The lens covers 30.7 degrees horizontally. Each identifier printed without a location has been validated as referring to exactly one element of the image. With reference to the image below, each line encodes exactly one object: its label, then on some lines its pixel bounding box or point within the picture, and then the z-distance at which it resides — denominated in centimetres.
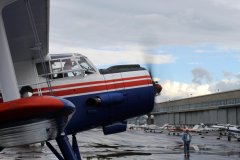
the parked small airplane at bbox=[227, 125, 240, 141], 4044
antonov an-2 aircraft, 823
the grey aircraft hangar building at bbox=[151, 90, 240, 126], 7654
